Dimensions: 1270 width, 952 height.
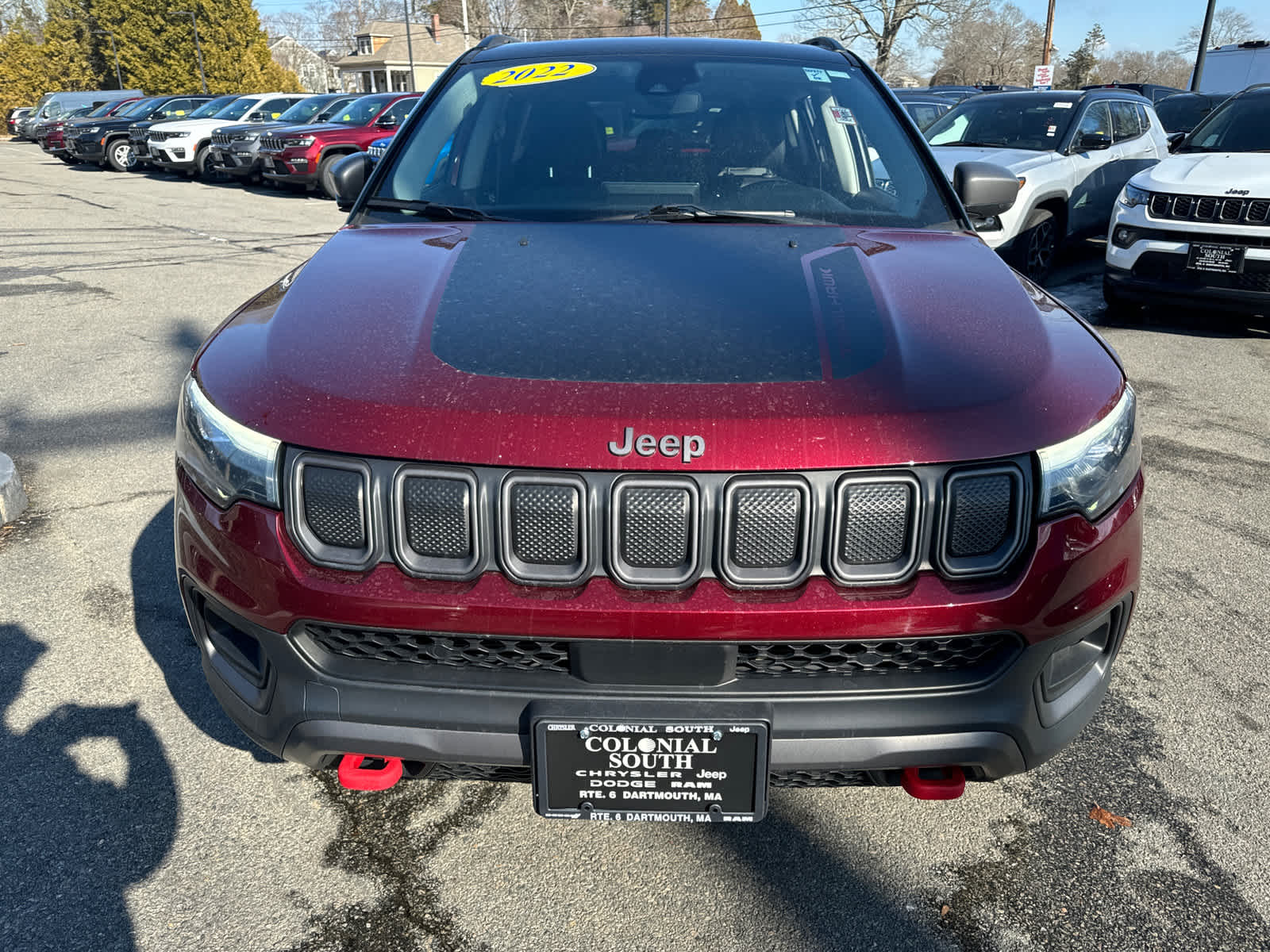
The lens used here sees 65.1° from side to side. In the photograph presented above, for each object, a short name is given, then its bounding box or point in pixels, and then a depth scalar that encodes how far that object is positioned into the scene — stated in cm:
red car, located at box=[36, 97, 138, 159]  2578
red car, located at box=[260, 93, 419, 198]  1631
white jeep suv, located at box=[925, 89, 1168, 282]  823
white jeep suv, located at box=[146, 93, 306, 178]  2027
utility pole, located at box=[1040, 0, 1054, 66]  3291
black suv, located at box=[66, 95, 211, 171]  2281
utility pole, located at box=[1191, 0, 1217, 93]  2434
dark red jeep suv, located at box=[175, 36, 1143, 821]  171
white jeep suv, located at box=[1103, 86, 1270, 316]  639
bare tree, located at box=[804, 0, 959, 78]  4638
